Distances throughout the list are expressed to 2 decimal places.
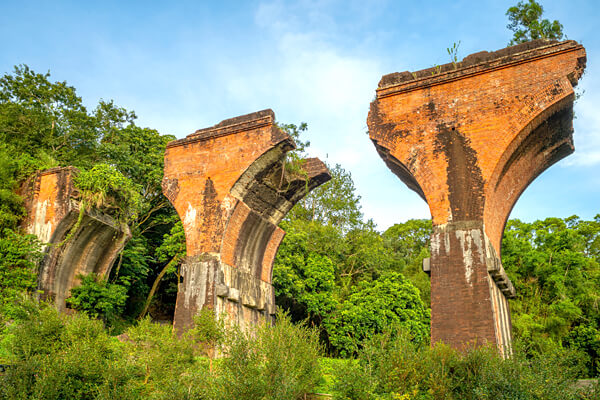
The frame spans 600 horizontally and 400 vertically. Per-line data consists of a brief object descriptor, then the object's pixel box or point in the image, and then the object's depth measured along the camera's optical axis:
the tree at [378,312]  21.14
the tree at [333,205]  28.67
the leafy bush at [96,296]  16.22
